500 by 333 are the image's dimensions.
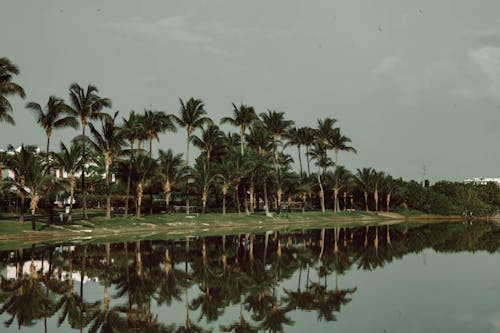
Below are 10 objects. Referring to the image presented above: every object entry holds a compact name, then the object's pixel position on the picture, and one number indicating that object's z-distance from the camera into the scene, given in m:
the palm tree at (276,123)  89.62
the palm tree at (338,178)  100.06
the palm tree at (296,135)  98.44
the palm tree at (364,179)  107.12
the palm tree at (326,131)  101.75
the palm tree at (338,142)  102.25
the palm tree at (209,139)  84.56
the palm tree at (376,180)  106.27
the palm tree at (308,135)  98.81
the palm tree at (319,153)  102.05
